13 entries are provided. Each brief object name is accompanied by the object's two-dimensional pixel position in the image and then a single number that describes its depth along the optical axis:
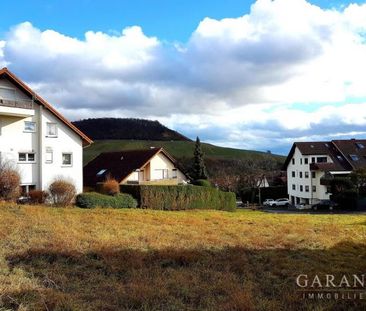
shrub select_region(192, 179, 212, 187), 44.89
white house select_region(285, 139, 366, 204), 63.66
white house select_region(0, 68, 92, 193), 30.72
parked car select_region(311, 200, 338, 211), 57.12
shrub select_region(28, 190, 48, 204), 29.31
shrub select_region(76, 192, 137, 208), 29.94
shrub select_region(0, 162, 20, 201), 26.83
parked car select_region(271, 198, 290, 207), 70.21
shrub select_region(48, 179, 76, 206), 29.73
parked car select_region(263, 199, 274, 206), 70.47
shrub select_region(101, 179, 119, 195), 32.84
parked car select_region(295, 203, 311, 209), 62.29
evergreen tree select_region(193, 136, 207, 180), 65.31
